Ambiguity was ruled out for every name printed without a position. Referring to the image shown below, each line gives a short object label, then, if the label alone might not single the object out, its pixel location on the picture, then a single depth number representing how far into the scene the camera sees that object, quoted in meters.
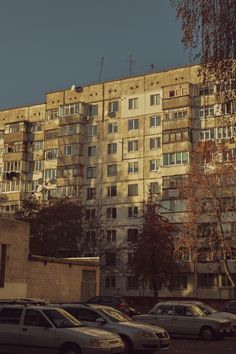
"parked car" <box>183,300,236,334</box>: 24.15
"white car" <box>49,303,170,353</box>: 16.45
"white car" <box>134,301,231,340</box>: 22.50
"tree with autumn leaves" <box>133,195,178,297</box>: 48.91
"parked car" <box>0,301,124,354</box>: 14.05
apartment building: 59.81
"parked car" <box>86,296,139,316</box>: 34.12
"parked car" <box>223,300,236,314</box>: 32.46
